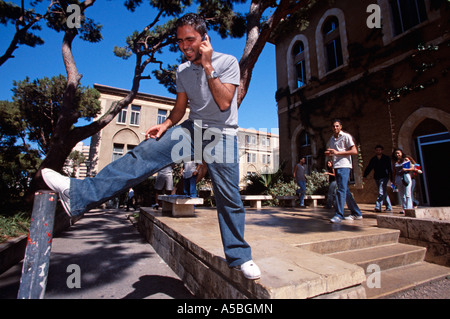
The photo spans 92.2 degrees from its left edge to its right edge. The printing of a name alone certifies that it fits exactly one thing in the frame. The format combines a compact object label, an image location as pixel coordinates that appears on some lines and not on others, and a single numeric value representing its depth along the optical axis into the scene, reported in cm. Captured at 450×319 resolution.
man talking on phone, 128
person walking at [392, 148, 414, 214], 488
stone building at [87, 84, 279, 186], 2008
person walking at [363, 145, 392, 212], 573
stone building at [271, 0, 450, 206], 788
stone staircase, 192
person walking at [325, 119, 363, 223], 387
